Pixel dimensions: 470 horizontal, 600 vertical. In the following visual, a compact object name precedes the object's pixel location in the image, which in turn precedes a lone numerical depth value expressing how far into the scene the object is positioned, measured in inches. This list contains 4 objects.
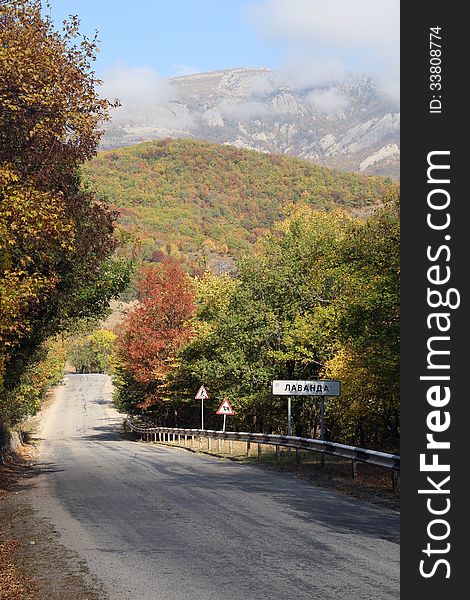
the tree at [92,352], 7096.5
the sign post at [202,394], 1530.0
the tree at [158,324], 2156.7
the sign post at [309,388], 929.5
